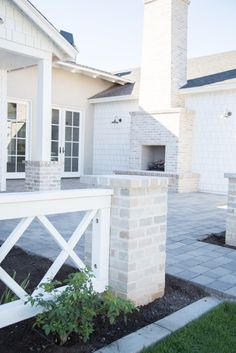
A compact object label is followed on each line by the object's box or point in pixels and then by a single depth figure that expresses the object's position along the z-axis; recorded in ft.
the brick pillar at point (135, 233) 8.84
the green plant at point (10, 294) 8.30
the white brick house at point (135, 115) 28.69
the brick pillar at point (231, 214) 15.92
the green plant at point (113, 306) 7.77
